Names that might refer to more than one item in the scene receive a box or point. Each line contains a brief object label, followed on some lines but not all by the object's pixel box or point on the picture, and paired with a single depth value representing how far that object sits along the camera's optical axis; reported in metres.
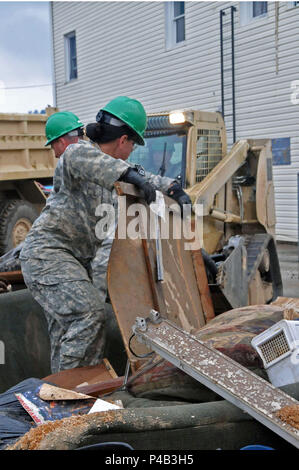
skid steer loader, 5.11
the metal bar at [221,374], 1.55
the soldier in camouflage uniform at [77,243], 2.93
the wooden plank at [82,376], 2.72
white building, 10.99
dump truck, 7.98
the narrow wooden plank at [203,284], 3.23
